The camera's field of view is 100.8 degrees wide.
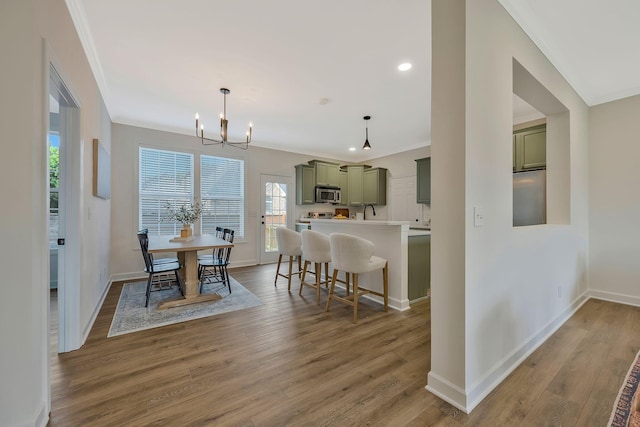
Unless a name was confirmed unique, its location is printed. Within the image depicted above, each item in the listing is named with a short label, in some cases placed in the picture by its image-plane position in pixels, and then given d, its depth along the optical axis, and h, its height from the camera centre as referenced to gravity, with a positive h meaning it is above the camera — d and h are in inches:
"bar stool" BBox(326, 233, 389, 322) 108.0 -18.6
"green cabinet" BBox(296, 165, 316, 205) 241.9 +27.4
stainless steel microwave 251.1 +18.7
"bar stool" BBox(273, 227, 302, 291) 151.4 -16.8
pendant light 167.2 +61.1
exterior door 230.6 +3.3
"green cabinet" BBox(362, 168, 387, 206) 254.8 +26.7
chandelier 126.6 +43.6
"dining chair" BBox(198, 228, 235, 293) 147.0 -27.5
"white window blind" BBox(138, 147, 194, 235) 183.2 +20.4
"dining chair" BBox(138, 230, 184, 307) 119.1 -26.6
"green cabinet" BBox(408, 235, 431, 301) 129.7 -26.8
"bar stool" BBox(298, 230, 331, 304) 129.2 -17.4
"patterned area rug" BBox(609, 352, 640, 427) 57.0 -44.2
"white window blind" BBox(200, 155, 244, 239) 206.4 +16.4
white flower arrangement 182.4 +3.4
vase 150.8 -10.1
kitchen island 122.0 -18.8
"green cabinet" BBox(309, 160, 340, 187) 249.1 +39.6
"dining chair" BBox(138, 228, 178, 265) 141.1 -25.8
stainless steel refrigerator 136.9 +8.8
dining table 121.9 -23.2
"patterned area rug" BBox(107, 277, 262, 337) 106.0 -43.9
